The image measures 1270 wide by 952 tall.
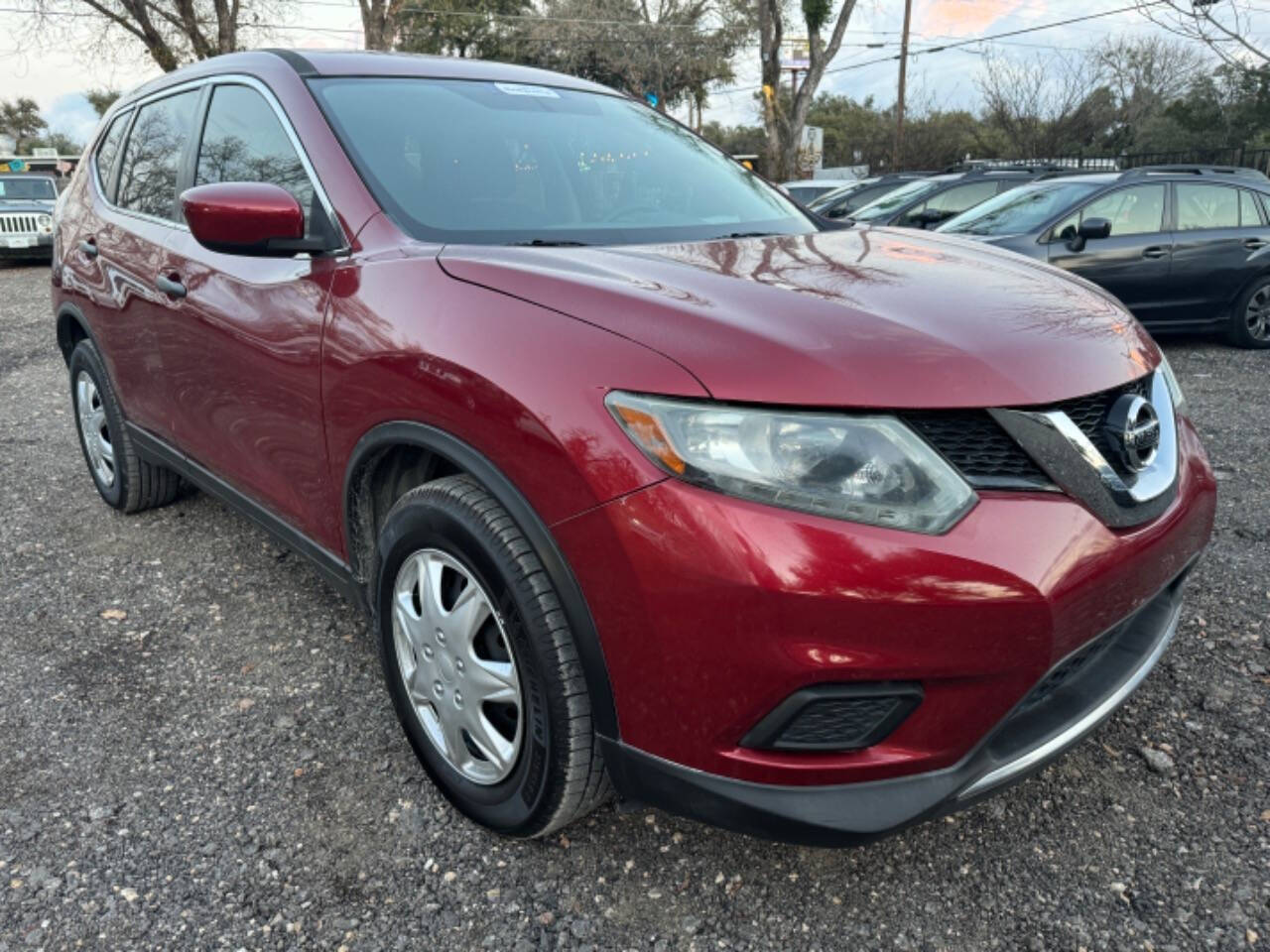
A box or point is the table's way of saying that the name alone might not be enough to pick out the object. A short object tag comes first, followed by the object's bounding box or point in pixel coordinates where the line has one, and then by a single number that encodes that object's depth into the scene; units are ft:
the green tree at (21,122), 204.03
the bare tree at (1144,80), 107.65
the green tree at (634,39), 116.98
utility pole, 102.89
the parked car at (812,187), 54.49
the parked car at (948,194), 34.14
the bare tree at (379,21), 76.89
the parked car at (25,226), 51.62
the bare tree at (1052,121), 103.50
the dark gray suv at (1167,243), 24.20
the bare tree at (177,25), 75.72
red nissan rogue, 4.82
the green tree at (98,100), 152.25
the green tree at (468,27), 118.52
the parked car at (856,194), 41.57
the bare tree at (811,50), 65.26
